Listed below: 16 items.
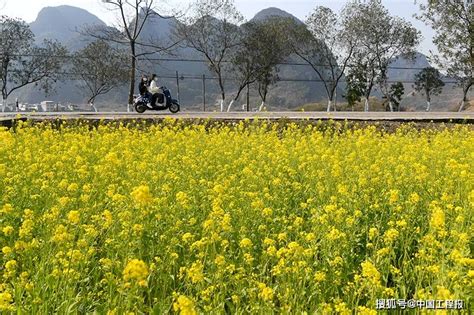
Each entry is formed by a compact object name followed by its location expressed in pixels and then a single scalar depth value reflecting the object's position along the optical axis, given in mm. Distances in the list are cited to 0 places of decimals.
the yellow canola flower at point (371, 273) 2732
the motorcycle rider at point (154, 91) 18344
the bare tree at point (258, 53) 40625
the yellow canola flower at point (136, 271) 2273
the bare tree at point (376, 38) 38688
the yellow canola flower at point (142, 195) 3092
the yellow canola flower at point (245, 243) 3317
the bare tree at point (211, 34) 36844
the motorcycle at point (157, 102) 18469
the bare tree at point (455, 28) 33156
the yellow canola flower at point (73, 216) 3147
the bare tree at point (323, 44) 40312
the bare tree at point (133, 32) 27250
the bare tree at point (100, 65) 43625
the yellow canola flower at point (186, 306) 2156
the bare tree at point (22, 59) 36969
